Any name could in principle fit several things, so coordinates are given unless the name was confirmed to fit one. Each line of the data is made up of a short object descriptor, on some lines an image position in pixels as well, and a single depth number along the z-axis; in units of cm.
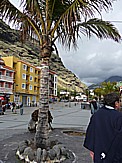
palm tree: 323
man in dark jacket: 145
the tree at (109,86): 2700
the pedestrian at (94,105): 956
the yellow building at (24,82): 3081
